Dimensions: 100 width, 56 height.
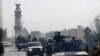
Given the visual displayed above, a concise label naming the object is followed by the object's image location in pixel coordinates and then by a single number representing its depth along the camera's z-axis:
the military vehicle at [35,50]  36.72
